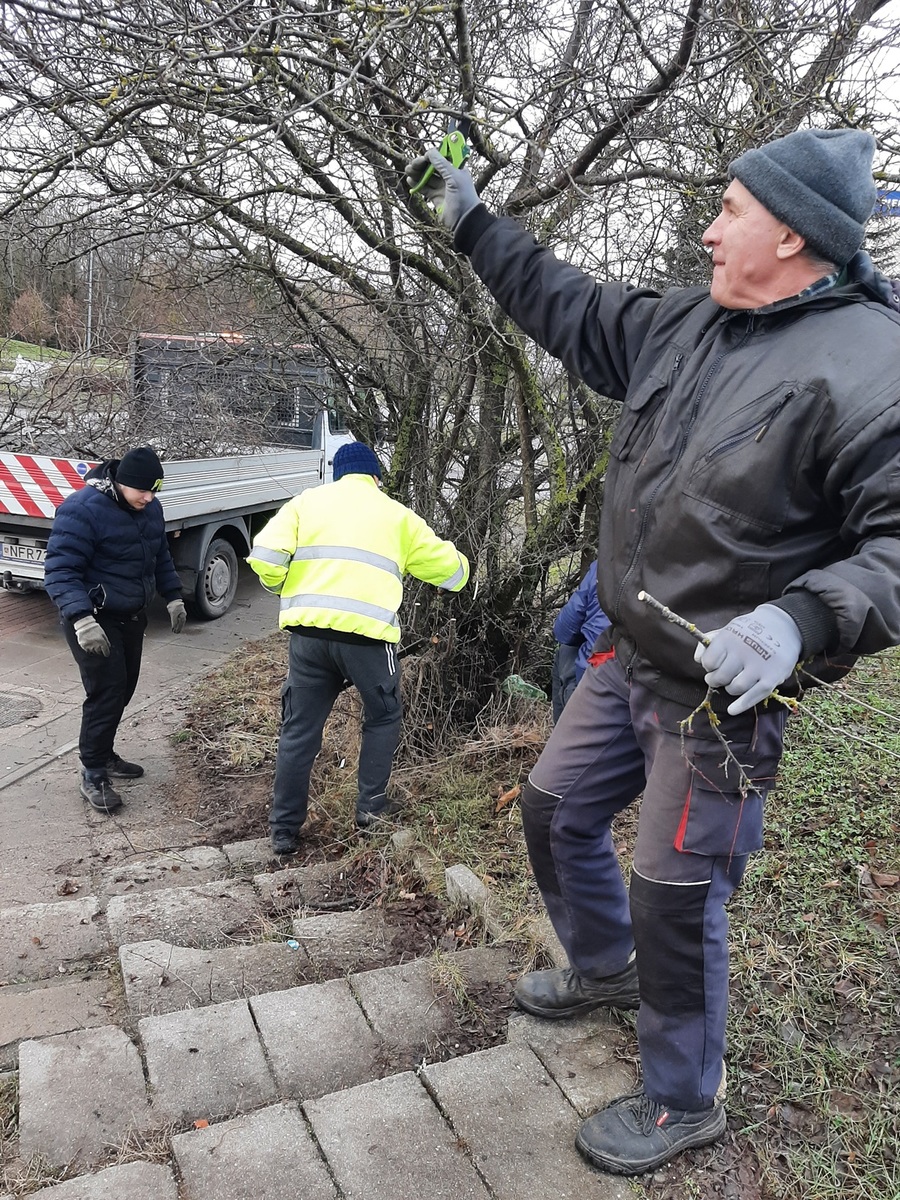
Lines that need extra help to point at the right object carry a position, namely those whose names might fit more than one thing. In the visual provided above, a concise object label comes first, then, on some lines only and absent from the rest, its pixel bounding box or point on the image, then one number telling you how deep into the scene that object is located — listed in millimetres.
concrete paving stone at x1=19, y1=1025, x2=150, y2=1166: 2006
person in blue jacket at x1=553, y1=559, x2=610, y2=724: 3881
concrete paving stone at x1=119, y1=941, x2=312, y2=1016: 2662
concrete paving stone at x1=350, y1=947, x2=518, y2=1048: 2451
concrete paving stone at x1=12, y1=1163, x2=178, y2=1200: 1743
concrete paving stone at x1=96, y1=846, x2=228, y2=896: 3854
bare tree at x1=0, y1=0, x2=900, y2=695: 3000
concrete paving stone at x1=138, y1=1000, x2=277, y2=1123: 2135
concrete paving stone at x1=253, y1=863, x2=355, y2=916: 3436
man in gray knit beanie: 1592
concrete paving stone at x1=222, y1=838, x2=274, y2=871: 4000
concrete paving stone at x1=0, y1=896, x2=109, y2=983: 3133
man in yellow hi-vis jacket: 3691
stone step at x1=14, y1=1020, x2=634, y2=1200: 1799
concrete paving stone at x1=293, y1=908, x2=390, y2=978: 2945
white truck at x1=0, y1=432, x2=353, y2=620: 6730
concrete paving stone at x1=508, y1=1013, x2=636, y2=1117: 2113
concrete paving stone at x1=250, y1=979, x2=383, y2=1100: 2260
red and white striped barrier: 6605
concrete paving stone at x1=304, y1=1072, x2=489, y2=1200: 1828
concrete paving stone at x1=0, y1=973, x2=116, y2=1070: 2607
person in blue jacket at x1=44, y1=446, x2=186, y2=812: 4484
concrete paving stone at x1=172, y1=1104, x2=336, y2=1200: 1789
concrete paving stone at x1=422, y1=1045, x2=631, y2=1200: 1868
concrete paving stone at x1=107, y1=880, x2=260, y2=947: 3191
